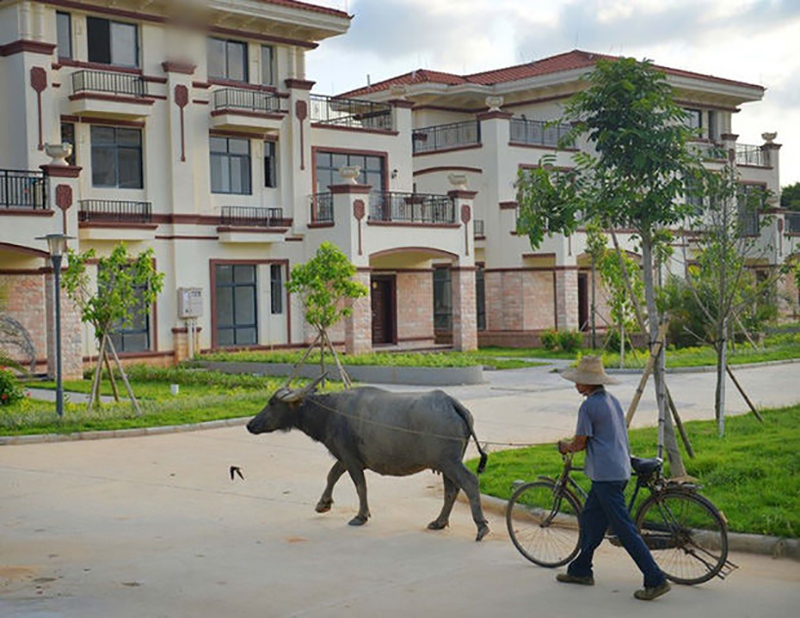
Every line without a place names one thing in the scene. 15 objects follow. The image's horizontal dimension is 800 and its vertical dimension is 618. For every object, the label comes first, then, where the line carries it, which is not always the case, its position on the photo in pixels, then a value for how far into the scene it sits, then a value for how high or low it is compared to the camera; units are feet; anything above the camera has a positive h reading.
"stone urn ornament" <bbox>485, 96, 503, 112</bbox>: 129.18 +22.77
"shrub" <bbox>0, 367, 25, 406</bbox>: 68.54 -5.08
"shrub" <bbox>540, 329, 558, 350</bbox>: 116.26 -4.24
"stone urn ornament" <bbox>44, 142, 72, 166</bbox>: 86.43 +12.08
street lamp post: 60.95 +2.59
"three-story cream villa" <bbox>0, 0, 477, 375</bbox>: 91.81 +12.19
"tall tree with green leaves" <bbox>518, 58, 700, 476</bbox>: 39.81 +4.79
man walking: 26.55 -4.05
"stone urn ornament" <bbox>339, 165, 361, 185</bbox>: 104.88 +12.15
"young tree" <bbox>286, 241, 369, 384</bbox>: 75.97 +1.39
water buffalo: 33.73 -4.03
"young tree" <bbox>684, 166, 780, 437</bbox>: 47.03 +3.14
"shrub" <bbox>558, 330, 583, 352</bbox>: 114.11 -4.28
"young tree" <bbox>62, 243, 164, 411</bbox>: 65.31 +0.93
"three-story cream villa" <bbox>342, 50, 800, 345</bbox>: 128.98 +16.62
